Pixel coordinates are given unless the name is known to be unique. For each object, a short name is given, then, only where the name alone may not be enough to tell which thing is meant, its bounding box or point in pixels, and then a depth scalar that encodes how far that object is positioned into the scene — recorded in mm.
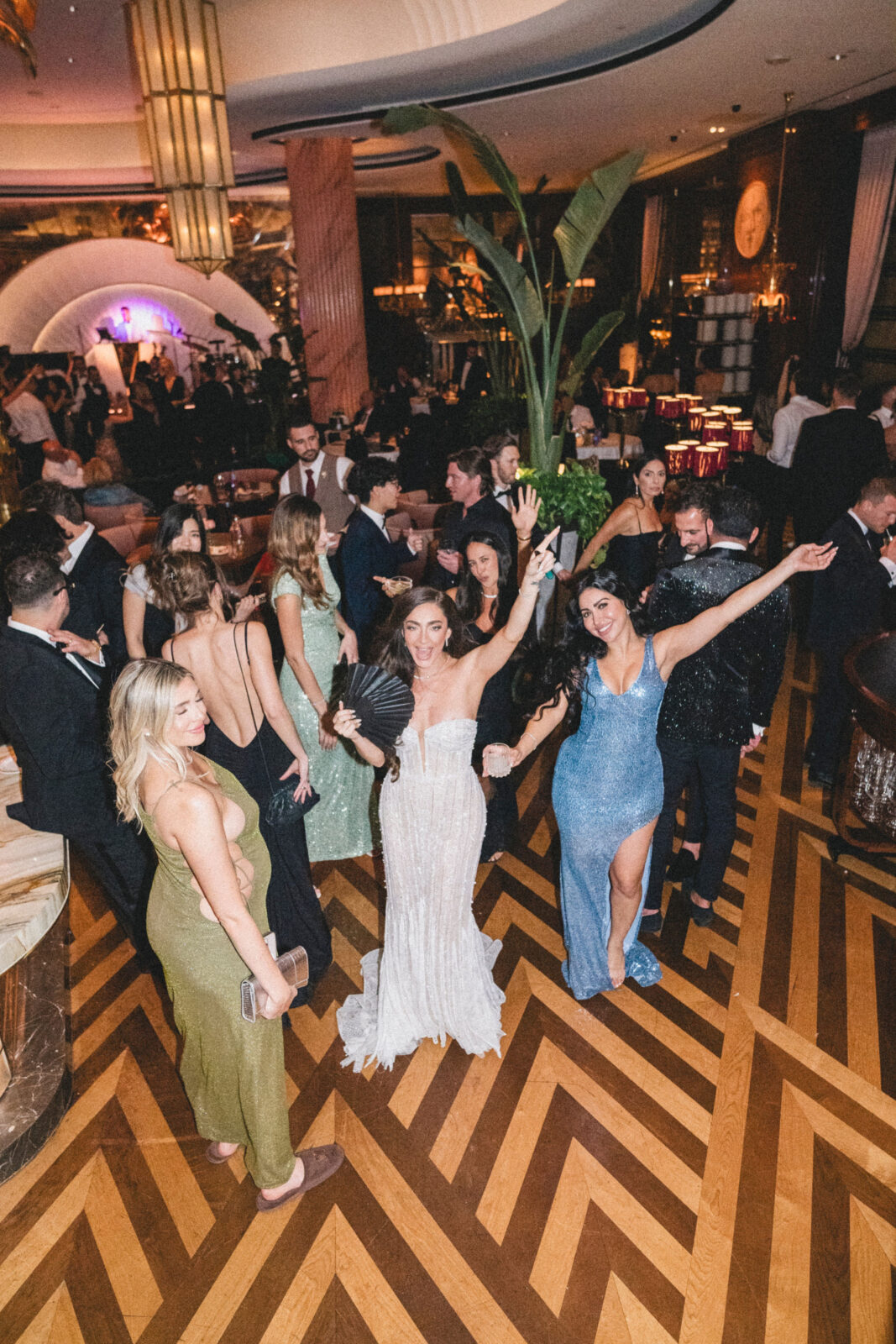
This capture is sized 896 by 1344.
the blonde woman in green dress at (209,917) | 1992
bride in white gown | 2566
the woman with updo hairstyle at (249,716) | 2766
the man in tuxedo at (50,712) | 2752
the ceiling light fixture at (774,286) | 9625
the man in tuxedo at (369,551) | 4059
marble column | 9484
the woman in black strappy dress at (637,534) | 4672
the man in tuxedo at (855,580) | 3885
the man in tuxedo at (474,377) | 11500
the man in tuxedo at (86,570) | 3705
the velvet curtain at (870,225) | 8758
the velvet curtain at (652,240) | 15008
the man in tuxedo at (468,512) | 4109
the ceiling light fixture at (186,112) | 4793
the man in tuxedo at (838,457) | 5789
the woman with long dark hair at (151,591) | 3352
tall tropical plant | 5422
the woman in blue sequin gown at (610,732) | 2703
